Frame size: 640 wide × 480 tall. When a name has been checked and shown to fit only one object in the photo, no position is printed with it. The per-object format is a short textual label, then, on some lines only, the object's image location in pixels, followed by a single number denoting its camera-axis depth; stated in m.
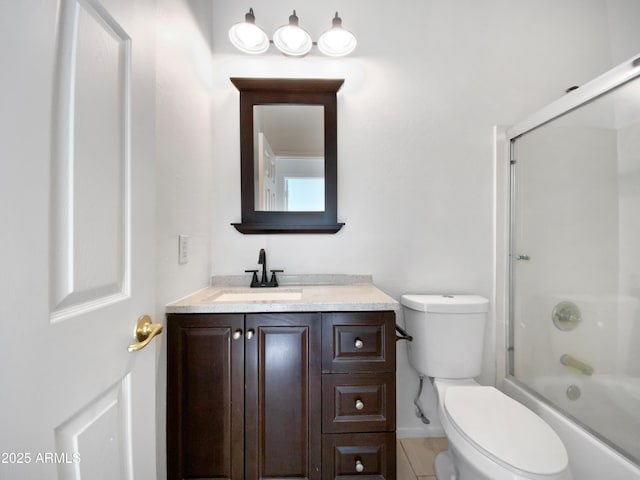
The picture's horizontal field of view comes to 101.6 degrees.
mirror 1.49
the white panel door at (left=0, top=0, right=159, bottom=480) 0.37
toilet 0.85
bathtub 1.01
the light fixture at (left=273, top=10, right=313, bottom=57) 1.35
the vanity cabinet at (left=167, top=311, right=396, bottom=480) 1.02
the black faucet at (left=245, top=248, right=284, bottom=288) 1.45
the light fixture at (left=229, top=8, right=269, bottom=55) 1.35
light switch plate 1.13
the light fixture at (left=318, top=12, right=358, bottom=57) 1.37
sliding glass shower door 1.14
